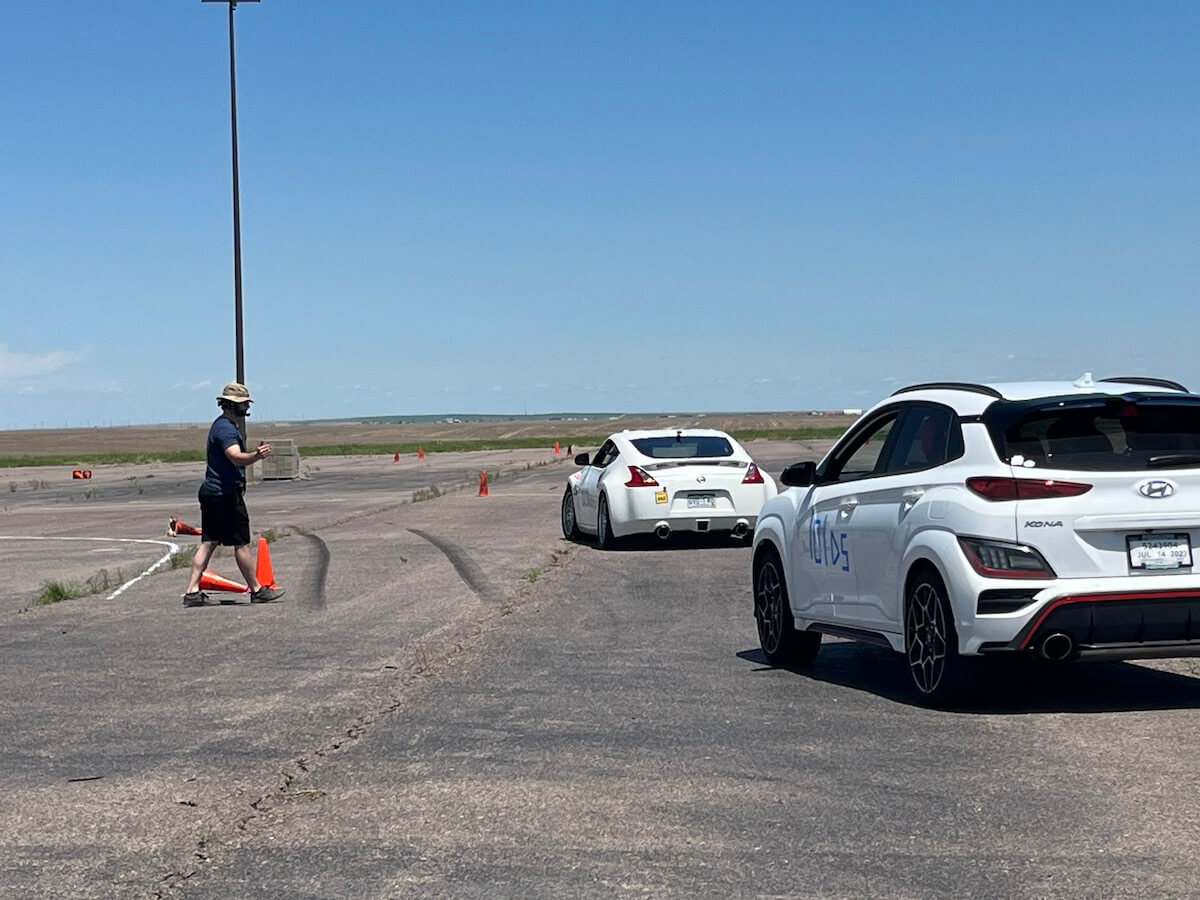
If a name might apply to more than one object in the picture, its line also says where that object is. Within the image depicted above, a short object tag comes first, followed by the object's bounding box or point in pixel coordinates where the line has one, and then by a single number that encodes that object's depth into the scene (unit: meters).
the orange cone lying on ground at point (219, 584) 15.53
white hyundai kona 8.31
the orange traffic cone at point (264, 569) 15.73
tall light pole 44.53
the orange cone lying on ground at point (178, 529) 18.77
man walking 15.17
